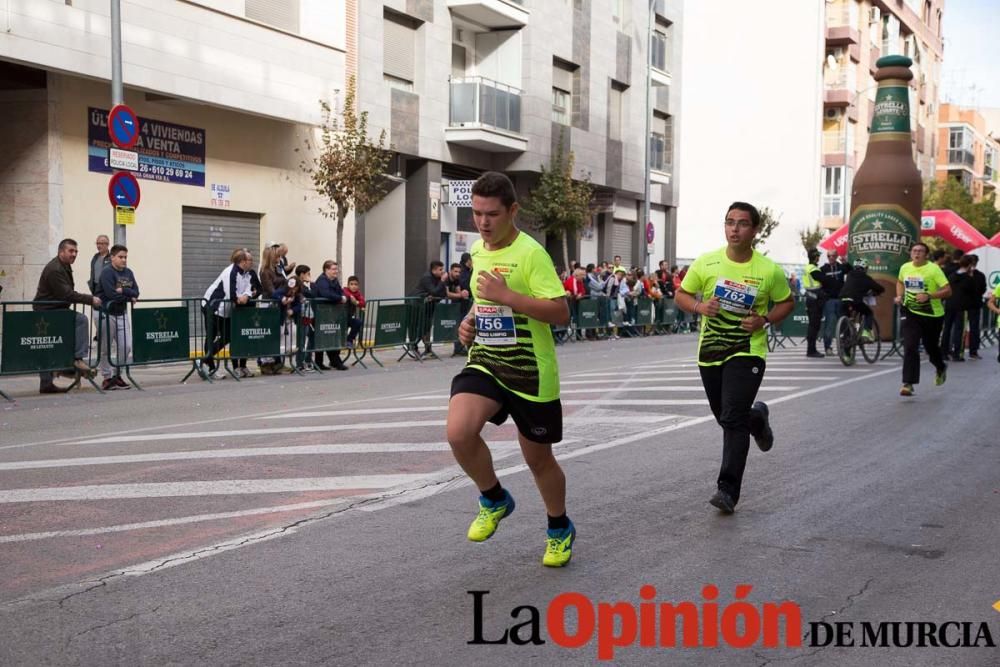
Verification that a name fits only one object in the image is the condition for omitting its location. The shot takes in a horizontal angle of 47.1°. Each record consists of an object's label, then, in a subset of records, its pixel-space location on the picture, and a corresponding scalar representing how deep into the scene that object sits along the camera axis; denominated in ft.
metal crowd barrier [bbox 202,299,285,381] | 52.24
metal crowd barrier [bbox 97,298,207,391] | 47.98
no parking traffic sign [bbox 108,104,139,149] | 53.00
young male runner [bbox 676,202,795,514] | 23.20
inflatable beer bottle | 83.41
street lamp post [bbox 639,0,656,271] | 122.83
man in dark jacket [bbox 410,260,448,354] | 66.54
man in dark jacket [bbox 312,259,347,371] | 58.59
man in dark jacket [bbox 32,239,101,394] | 46.47
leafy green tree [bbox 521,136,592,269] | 110.93
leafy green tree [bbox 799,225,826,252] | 177.99
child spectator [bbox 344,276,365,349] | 60.44
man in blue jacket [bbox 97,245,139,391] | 47.78
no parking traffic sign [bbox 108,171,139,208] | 53.62
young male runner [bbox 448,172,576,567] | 17.53
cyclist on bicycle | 63.52
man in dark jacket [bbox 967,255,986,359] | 67.62
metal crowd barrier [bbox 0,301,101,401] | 43.39
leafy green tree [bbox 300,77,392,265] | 79.97
